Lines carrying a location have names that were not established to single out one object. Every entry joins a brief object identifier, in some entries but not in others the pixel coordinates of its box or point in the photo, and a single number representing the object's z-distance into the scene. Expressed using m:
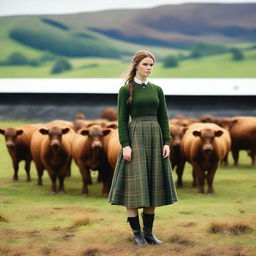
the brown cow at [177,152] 11.78
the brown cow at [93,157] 10.48
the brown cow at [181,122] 15.10
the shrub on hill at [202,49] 57.59
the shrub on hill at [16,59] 56.72
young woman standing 6.16
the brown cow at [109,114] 21.14
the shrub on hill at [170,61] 55.69
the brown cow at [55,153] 10.82
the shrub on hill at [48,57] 57.38
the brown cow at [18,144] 12.35
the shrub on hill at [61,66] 55.91
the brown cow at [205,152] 10.59
